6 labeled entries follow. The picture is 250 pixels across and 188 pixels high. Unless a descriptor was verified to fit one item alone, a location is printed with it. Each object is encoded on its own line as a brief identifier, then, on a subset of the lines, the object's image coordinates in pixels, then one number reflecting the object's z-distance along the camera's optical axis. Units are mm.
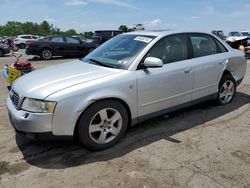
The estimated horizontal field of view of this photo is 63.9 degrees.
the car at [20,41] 22292
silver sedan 2387
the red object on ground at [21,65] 4430
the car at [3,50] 12886
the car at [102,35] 14446
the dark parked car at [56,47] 11411
